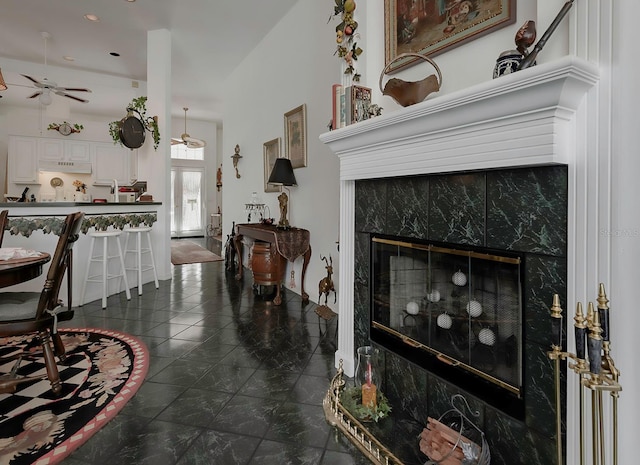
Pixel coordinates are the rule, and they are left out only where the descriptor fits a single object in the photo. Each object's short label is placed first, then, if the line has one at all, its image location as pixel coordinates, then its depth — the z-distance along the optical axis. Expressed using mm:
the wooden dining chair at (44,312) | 1993
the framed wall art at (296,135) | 3956
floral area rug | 1577
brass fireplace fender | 1479
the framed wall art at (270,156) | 4729
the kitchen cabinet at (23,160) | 7980
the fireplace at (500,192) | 1137
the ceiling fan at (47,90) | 5014
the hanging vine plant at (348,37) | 2154
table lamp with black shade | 3967
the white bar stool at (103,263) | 3757
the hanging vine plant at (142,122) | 4914
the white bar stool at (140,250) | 4328
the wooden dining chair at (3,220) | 2811
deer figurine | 3294
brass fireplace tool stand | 900
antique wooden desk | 3730
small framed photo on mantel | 2062
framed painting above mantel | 1480
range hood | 8250
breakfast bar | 3516
